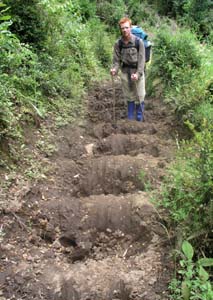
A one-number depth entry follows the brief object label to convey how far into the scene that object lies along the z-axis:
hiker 5.59
